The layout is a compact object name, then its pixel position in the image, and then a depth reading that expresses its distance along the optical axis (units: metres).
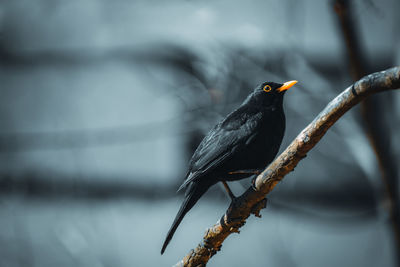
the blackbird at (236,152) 6.79
